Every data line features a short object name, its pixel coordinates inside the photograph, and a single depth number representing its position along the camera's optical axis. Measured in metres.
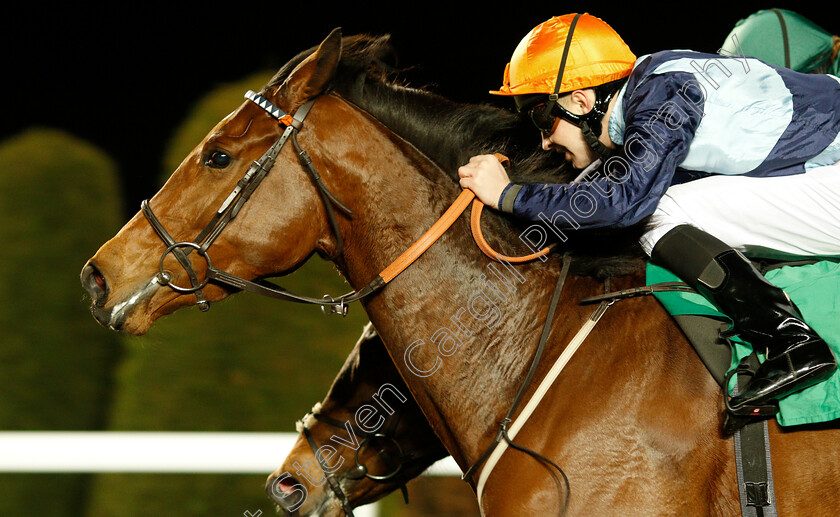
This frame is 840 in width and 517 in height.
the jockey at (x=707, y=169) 17.10
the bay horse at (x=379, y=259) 17.23
